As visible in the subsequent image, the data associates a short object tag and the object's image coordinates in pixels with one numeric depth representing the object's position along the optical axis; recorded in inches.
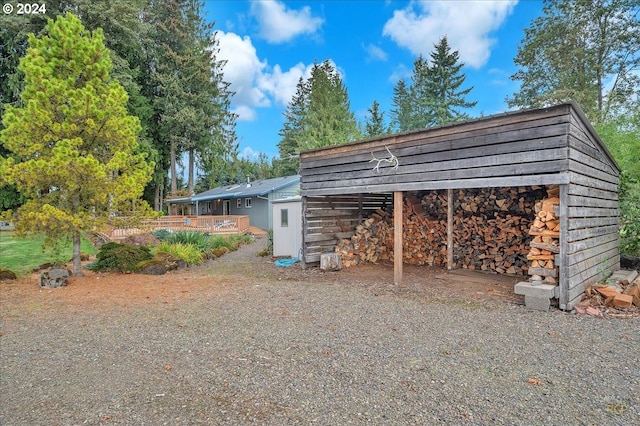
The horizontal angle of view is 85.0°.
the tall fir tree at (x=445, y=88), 1235.9
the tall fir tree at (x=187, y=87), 1183.6
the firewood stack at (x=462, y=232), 317.7
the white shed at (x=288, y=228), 445.4
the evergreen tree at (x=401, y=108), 1442.8
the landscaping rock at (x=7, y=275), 310.8
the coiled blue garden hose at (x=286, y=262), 396.1
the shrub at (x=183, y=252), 395.0
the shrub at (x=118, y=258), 351.9
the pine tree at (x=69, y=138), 281.3
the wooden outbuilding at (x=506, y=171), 209.0
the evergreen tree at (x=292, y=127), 1590.6
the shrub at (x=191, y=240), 470.9
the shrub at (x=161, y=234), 567.2
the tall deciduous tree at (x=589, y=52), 747.4
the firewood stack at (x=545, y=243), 217.8
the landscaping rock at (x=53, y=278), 289.6
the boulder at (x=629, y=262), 334.2
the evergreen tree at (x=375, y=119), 1620.3
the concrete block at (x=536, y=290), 206.2
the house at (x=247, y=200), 917.2
